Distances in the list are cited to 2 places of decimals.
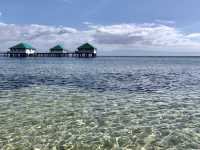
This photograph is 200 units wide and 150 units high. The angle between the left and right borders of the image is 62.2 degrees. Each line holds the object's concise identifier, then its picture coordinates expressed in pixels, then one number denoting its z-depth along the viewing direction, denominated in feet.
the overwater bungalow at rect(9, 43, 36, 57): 236.25
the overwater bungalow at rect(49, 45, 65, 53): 251.47
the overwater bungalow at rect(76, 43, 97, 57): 233.65
